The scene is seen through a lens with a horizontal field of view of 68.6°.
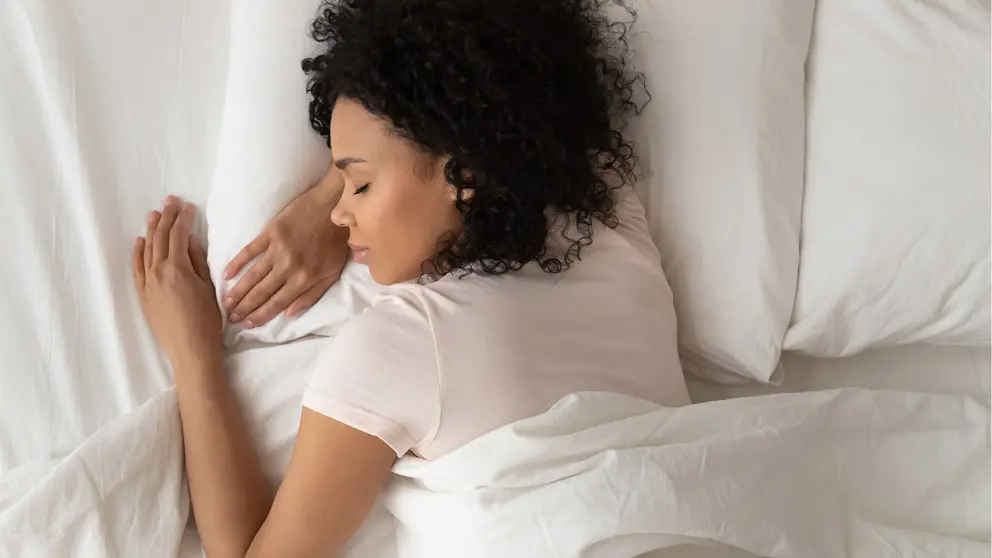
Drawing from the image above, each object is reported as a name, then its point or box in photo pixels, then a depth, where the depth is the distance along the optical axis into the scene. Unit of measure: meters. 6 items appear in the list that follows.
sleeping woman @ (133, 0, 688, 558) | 0.76
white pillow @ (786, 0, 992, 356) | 0.89
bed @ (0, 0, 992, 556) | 0.93
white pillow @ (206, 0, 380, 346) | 0.94
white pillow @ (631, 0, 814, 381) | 0.94
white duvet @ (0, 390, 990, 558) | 0.75
